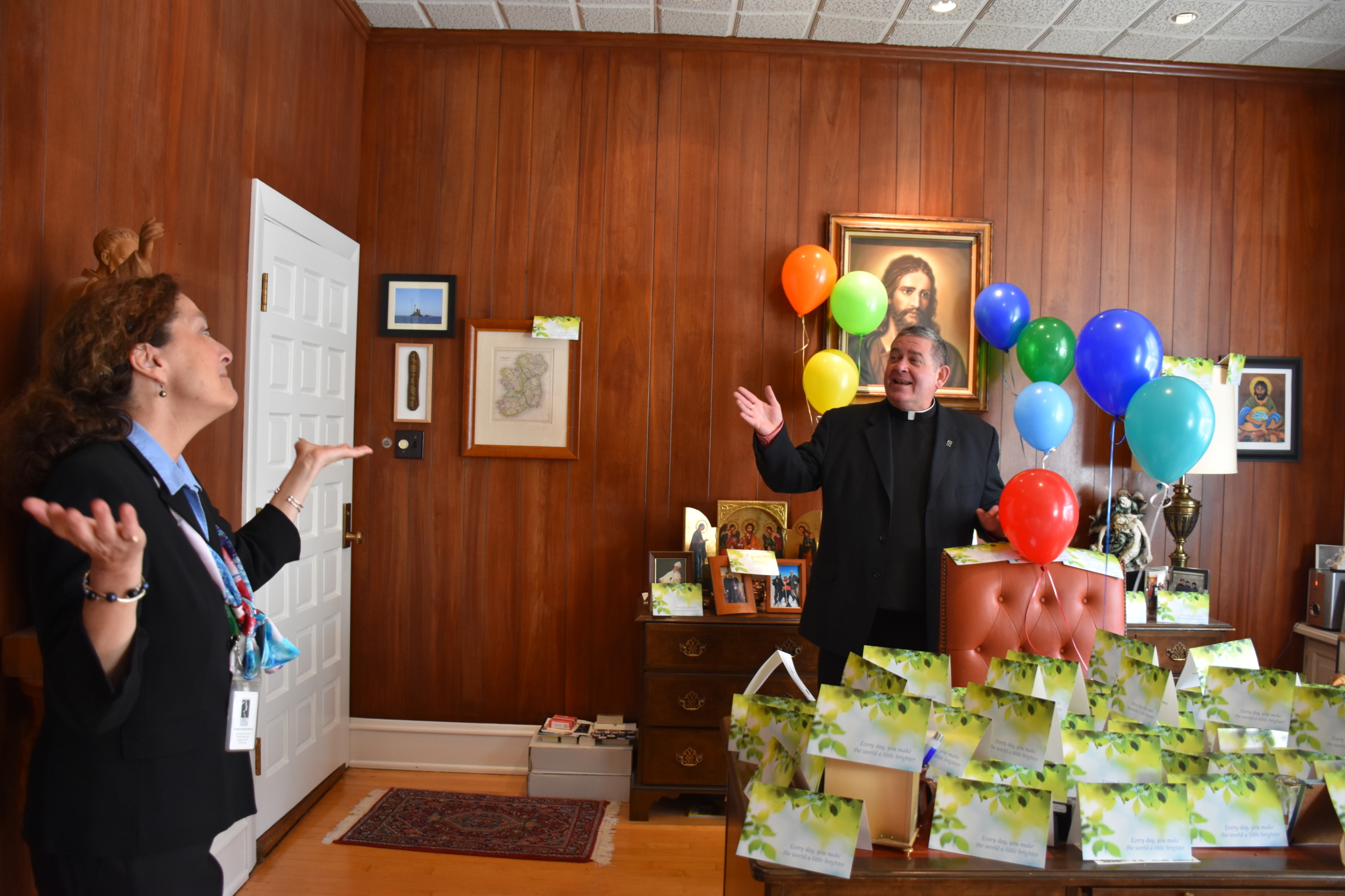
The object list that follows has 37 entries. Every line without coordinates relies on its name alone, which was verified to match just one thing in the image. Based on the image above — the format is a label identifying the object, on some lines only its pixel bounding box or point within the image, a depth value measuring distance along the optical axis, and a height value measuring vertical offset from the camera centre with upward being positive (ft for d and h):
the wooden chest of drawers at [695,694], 10.78 -3.25
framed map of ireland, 12.21 +0.59
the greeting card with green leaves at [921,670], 4.64 -1.23
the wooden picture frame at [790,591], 10.97 -1.94
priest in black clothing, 8.04 -0.48
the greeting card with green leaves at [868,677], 4.33 -1.22
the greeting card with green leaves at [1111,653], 4.87 -1.16
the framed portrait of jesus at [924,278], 12.25 +2.46
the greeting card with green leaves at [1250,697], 4.55 -1.31
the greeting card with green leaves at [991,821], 3.76 -1.69
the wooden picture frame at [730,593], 10.86 -1.96
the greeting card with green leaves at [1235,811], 3.94 -1.66
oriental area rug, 9.72 -4.77
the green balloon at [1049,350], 11.05 +1.34
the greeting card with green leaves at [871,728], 3.89 -1.32
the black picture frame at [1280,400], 12.47 +0.83
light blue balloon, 10.71 +0.47
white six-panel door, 9.30 -0.20
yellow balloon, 11.18 +0.87
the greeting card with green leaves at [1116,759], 3.98 -1.45
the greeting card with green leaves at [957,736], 4.10 -1.41
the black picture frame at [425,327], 12.23 +1.75
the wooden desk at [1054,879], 3.73 -1.89
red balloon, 6.75 -0.53
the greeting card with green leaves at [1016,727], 4.01 -1.33
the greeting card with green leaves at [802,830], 3.69 -1.72
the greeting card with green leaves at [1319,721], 4.31 -1.35
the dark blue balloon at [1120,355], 9.81 +1.16
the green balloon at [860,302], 11.40 +1.94
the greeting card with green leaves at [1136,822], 3.78 -1.66
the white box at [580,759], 11.21 -4.29
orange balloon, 11.62 +2.31
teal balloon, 8.64 +0.31
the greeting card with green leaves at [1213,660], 5.03 -1.24
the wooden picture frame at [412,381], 12.25 +0.72
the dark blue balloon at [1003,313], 11.58 +1.88
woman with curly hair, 3.96 -0.96
